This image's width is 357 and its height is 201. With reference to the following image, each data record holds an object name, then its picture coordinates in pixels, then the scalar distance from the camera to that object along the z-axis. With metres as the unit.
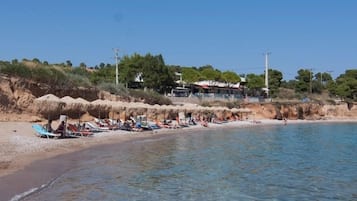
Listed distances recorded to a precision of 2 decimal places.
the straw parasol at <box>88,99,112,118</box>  34.06
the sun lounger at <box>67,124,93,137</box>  27.28
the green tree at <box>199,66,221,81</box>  87.38
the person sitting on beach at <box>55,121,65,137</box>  25.41
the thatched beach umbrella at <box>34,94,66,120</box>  29.78
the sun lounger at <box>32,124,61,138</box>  24.58
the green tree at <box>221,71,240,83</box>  89.81
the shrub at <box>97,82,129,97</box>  45.51
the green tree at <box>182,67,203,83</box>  81.43
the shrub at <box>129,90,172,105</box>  50.91
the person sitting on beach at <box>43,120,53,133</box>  25.24
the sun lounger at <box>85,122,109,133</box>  31.17
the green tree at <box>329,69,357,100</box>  98.31
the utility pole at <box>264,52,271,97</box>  89.06
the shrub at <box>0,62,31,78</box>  33.84
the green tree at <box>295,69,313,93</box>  109.97
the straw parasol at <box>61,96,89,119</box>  31.33
